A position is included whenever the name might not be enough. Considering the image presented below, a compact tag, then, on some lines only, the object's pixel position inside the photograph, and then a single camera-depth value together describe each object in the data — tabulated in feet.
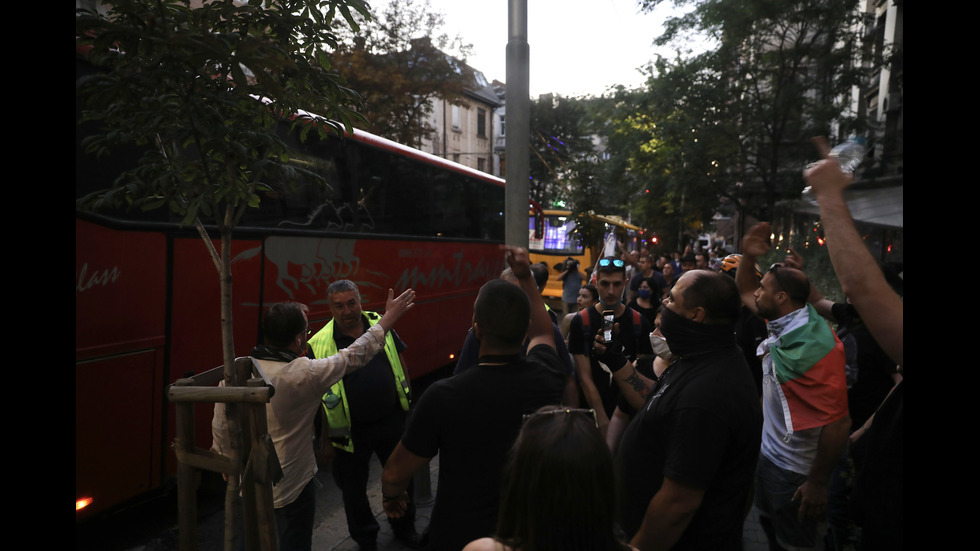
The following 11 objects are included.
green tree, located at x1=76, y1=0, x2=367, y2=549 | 7.68
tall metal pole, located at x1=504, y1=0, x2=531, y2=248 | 19.27
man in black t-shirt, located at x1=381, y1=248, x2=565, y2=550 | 7.58
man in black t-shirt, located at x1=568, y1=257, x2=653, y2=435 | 14.15
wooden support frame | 8.13
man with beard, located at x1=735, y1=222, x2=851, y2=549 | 10.17
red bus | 13.03
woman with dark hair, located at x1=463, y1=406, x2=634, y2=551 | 4.91
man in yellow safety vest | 13.20
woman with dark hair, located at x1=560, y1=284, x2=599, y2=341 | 17.74
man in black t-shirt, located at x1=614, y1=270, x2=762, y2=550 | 7.17
